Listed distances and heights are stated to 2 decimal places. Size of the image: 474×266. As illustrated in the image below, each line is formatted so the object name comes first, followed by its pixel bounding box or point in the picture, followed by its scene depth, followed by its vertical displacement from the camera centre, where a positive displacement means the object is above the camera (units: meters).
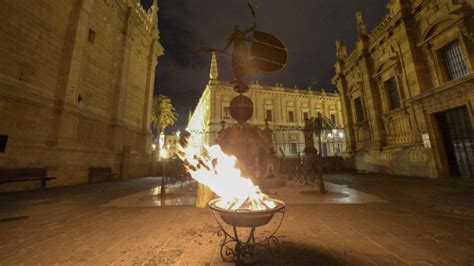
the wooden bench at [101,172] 10.15 -0.42
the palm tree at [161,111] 30.12 +8.83
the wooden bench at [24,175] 6.95 -0.32
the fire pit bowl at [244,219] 1.95 -0.65
